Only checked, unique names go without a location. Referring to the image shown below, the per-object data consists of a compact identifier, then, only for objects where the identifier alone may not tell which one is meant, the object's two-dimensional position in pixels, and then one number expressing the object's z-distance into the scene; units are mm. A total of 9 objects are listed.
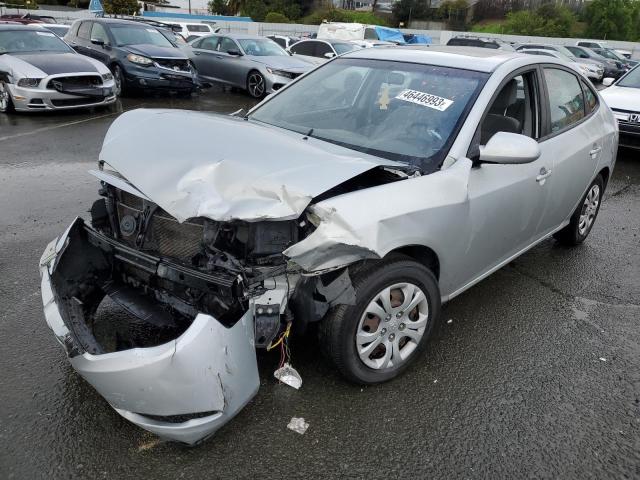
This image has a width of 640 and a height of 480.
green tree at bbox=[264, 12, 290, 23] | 53750
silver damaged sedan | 2283
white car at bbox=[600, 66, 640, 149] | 8023
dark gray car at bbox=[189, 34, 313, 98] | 12523
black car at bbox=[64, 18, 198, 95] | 11406
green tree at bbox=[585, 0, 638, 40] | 55438
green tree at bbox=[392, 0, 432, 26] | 66262
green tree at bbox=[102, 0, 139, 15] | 39000
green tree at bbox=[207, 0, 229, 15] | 67125
